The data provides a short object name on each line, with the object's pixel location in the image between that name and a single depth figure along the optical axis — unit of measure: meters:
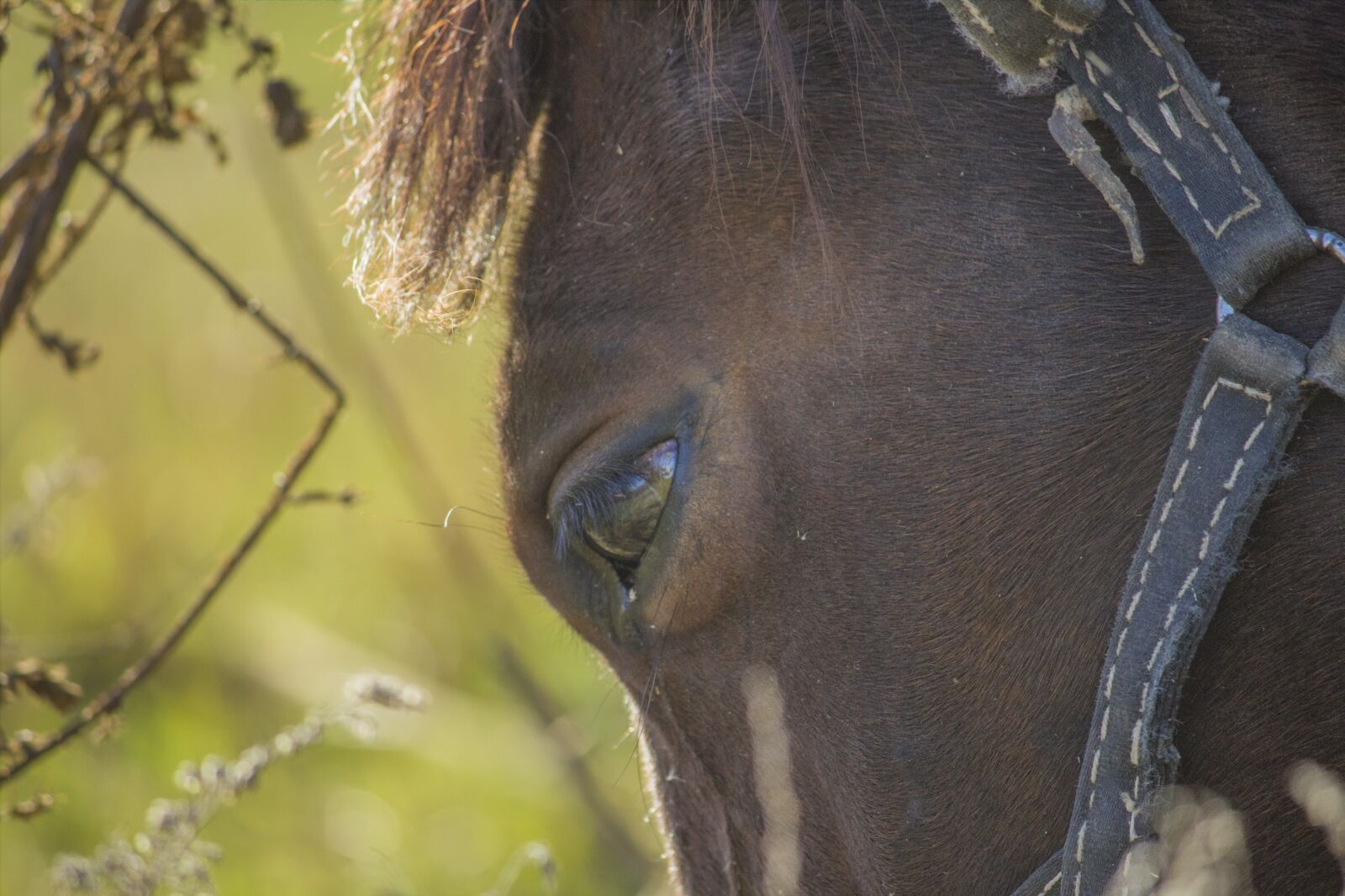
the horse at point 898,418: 2.51
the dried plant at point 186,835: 4.05
